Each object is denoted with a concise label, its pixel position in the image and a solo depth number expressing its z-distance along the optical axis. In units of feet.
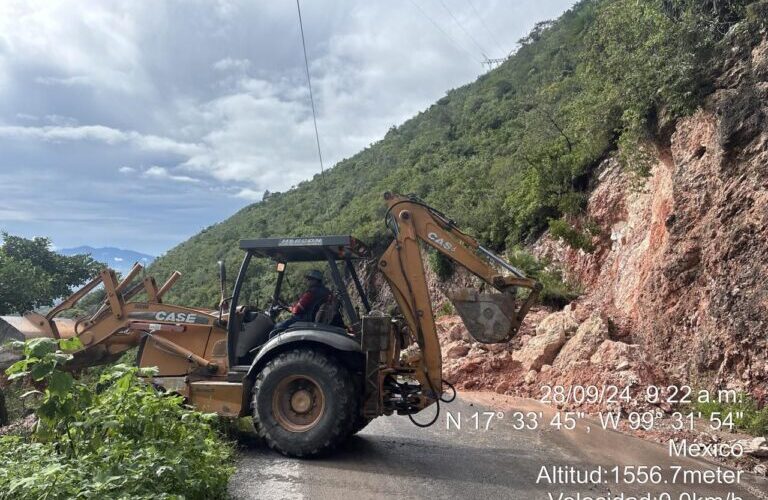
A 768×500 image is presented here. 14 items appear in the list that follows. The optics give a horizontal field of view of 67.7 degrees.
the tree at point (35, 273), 58.54
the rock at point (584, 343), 34.01
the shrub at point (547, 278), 46.68
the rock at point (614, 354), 31.58
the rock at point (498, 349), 40.78
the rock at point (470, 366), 39.96
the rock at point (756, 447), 21.52
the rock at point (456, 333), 46.42
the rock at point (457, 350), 43.34
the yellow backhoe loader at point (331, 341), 20.72
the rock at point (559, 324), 38.50
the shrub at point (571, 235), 48.21
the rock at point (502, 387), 37.14
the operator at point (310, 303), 23.16
